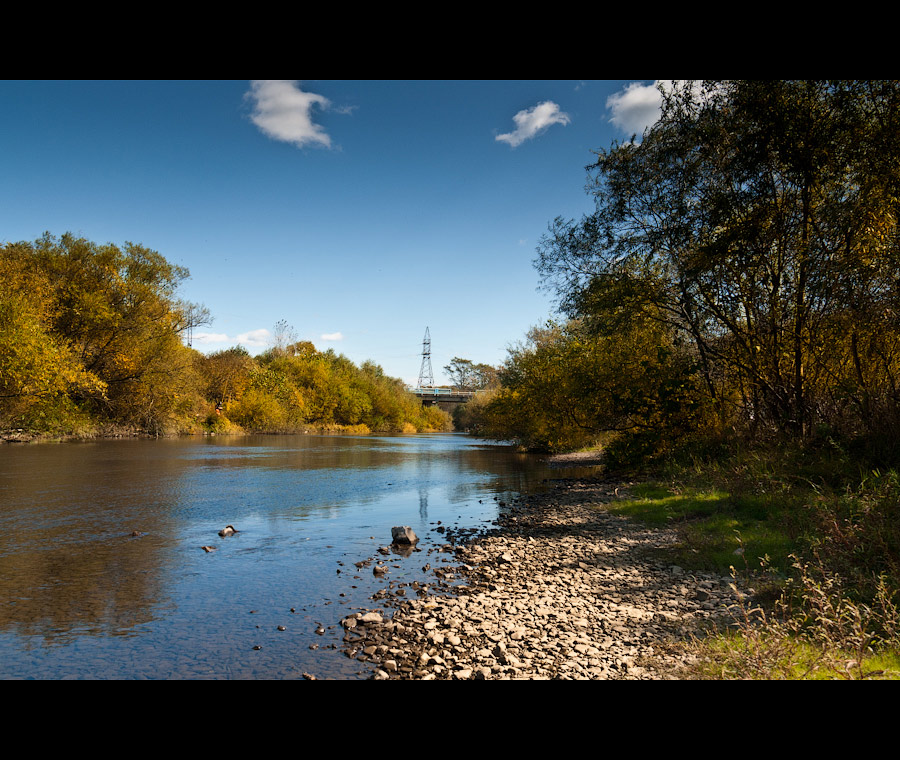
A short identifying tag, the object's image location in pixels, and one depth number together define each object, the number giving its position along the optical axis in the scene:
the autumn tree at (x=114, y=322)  40.66
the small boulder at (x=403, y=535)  12.32
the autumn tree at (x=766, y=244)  11.59
